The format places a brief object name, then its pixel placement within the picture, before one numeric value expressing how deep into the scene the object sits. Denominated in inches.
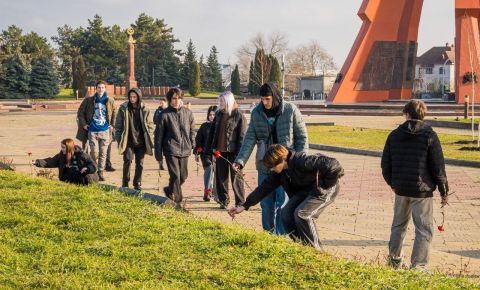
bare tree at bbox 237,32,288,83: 3476.9
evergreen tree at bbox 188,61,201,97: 2758.4
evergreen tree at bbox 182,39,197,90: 3142.2
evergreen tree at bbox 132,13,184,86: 3134.8
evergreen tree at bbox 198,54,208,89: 3257.9
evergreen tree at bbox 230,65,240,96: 2763.3
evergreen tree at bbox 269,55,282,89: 2568.9
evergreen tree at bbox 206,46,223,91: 3257.9
